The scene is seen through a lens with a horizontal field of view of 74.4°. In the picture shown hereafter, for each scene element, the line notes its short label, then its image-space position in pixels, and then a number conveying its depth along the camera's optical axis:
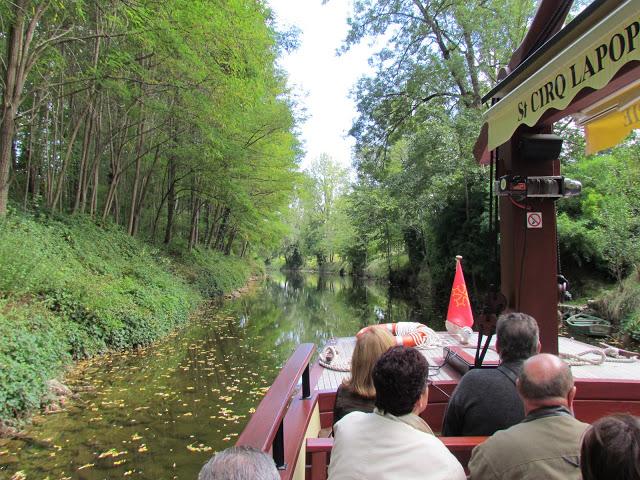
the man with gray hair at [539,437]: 1.55
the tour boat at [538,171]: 2.10
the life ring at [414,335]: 5.94
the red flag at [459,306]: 6.41
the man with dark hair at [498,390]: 2.19
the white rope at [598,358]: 4.77
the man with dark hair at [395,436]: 1.49
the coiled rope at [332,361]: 4.90
